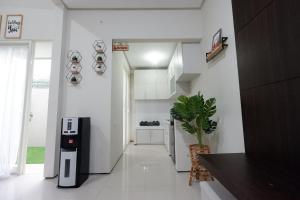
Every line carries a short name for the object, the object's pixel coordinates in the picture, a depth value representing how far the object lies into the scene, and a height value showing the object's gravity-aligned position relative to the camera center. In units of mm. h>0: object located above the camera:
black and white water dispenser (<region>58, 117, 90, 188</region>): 2393 -509
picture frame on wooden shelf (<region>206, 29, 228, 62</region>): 2167 +1053
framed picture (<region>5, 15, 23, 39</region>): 3133 +1856
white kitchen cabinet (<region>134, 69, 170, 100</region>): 6156 +1299
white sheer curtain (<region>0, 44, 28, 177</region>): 2930 +382
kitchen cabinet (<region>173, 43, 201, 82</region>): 3285 +1227
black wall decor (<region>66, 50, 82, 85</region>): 3067 +994
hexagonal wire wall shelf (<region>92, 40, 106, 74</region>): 3098 +1216
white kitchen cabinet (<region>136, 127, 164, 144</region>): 5852 -607
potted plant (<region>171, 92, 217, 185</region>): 2398 +15
